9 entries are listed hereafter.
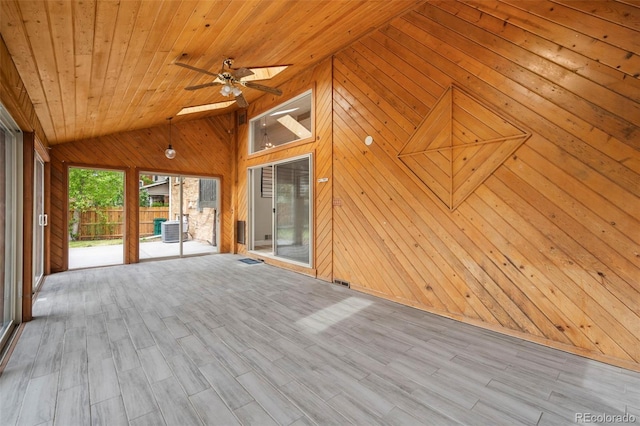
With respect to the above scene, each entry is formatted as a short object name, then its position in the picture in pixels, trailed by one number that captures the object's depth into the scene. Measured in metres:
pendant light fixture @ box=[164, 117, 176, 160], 6.08
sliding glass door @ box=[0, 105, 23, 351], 2.62
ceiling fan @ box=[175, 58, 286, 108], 3.32
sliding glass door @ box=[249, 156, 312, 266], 5.12
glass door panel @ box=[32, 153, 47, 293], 4.16
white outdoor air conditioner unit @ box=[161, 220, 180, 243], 7.98
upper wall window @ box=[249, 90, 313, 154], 5.07
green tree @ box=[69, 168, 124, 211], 6.78
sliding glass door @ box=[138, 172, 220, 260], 7.25
